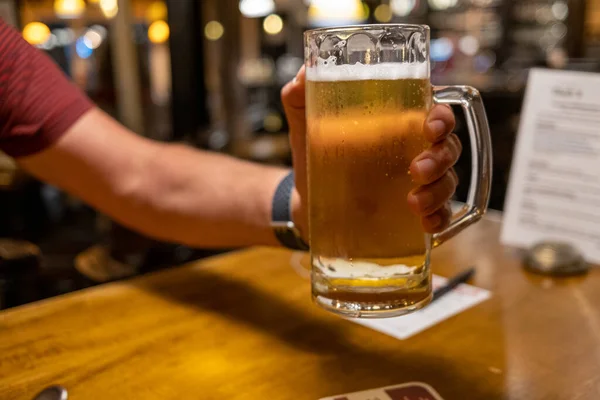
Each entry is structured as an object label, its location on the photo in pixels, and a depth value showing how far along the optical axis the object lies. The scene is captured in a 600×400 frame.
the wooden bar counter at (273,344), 0.74
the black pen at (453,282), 1.01
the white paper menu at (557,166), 1.21
